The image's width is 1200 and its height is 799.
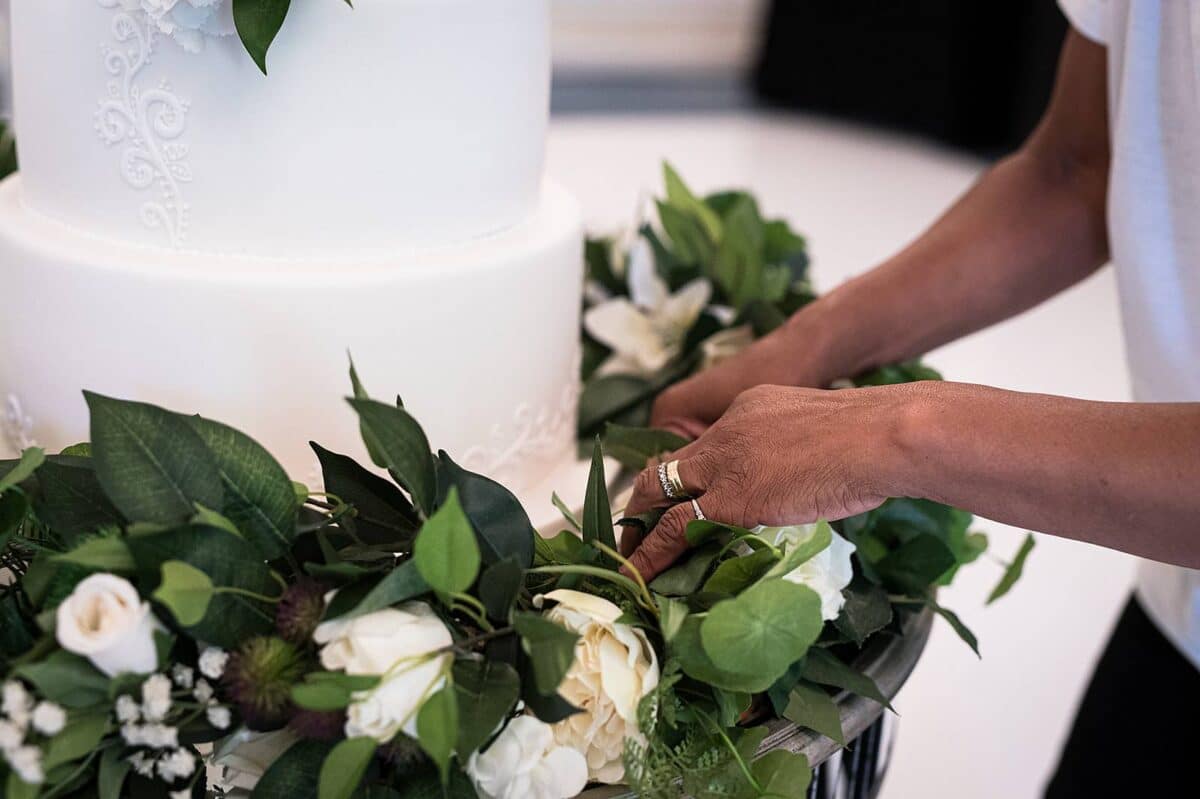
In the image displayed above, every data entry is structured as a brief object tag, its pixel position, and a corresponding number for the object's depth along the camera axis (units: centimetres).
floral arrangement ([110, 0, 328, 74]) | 83
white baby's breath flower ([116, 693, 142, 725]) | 66
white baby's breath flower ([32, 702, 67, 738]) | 62
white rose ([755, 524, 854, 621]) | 82
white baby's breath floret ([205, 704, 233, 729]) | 68
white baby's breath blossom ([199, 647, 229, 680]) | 68
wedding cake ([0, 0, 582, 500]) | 90
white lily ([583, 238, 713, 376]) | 138
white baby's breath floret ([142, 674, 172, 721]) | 66
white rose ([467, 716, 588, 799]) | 72
